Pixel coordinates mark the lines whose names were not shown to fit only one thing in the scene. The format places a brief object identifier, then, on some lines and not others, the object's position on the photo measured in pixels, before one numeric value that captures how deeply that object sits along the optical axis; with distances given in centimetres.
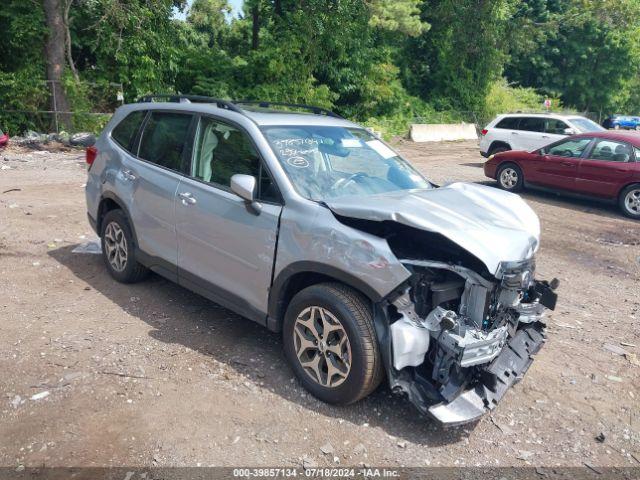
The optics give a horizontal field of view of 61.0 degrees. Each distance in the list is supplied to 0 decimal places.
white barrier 2691
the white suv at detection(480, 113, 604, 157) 1562
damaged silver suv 325
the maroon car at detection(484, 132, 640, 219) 1030
